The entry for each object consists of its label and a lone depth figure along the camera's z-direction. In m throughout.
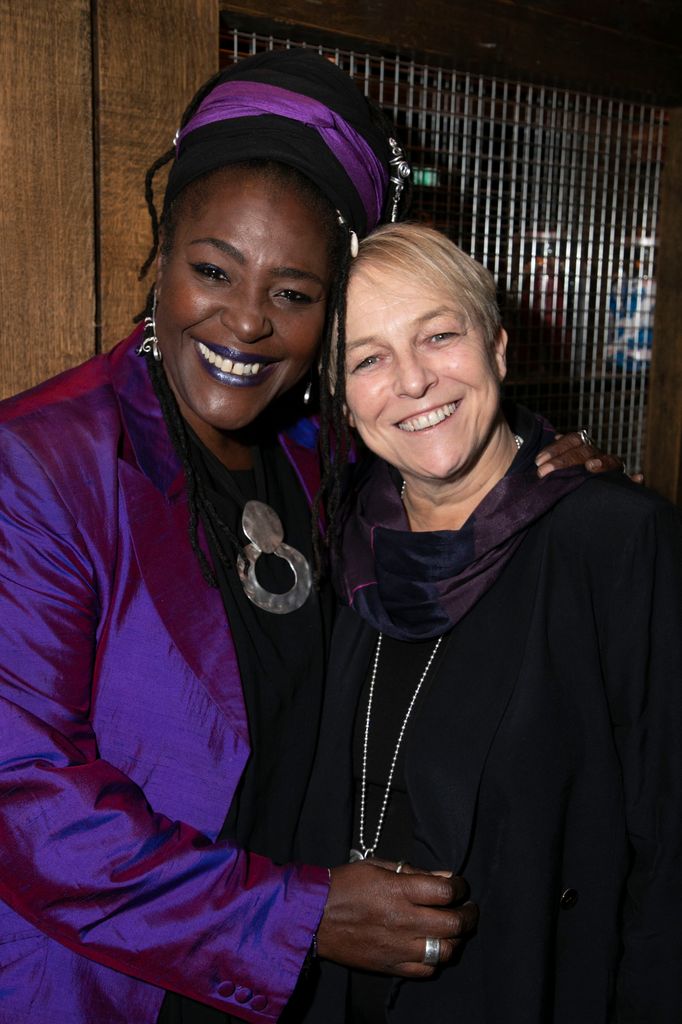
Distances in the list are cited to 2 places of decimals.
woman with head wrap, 1.40
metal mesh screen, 2.39
